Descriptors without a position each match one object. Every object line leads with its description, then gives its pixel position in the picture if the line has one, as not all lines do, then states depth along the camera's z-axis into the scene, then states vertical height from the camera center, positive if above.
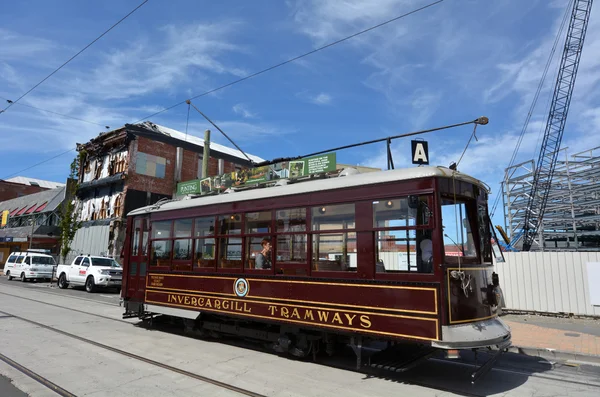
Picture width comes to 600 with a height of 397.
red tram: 5.49 -0.09
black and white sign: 9.95 +2.68
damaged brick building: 29.73 +6.65
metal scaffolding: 31.69 +4.44
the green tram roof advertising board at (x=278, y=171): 19.78 +4.76
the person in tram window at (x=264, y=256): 7.26 +0.03
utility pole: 23.88 +6.49
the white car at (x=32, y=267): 25.64 -0.71
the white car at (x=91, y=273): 19.55 -0.86
